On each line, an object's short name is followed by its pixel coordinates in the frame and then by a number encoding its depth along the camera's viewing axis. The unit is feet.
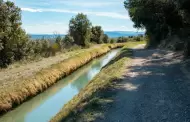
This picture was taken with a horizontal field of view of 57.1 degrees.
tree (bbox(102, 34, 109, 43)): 193.43
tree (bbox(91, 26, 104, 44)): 180.51
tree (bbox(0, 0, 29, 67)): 71.80
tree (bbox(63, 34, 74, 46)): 132.59
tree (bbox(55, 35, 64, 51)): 113.28
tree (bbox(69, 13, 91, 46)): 146.55
